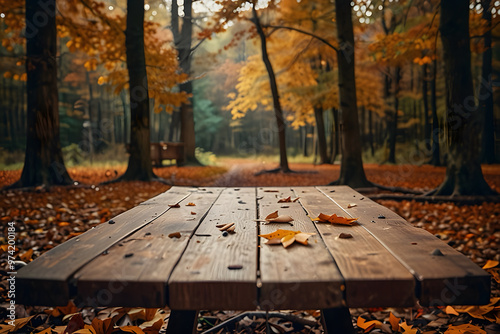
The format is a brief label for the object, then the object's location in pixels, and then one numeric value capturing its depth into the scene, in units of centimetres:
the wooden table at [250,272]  108
